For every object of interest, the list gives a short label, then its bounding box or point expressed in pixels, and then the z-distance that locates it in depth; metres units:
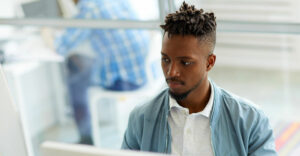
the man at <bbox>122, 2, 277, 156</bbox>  2.65
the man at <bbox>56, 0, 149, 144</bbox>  3.82
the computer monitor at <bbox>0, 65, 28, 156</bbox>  2.46
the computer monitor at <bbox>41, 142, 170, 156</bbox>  2.10
